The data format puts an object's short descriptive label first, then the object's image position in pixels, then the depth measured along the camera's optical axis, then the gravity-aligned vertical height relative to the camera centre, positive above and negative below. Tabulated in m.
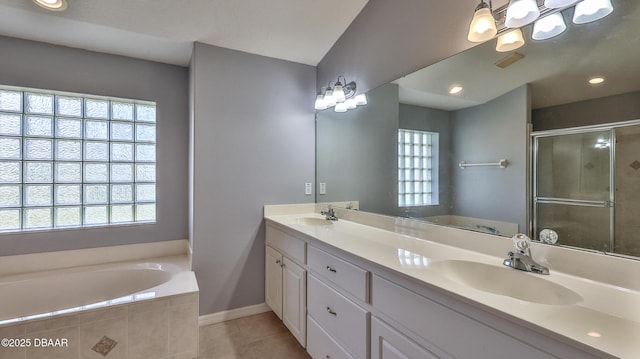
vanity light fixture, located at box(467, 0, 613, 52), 1.00 +0.66
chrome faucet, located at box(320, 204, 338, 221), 2.37 -0.31
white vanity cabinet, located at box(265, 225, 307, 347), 1.84 -0.76
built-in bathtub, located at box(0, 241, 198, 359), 1.55 -0.84
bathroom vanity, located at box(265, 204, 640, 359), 0.69 -0.39
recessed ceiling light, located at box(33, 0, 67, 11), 1.64 +1.07
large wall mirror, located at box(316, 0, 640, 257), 0.94 +0.19
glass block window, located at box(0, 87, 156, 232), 2.17 +0.16
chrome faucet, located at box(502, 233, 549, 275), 1.03 -0.30
